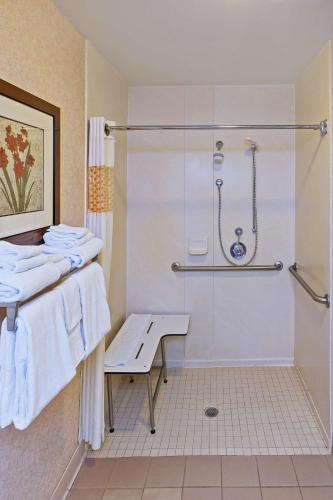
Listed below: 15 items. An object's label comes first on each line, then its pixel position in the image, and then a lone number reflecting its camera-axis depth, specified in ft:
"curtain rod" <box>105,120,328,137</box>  7.93
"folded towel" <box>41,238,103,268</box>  5.49
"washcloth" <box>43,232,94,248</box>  5.72
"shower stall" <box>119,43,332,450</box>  11.04
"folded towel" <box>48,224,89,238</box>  5.85
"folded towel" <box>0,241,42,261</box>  4.07
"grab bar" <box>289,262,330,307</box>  7.97
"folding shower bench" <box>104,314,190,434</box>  8.12
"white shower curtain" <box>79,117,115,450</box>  7.40
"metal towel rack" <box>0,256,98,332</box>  3.76
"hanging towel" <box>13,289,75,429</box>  3.87
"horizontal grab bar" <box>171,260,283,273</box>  11.22
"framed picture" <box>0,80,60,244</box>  4.79
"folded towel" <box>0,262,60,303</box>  3.76
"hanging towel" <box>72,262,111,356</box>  5.42
